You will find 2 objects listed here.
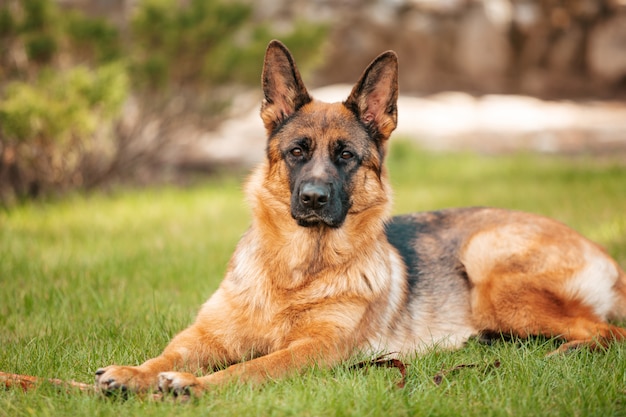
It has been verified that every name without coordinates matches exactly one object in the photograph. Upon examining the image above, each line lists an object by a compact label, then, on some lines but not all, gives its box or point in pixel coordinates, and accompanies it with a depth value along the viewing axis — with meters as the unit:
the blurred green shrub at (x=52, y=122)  7.82
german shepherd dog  3.84
